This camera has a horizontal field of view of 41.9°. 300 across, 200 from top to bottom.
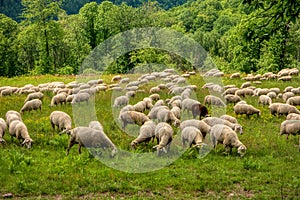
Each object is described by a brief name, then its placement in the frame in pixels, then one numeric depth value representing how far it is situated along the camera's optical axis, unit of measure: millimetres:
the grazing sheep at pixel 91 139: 12383
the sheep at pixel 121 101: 20500
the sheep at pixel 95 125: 14159
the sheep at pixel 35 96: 23242
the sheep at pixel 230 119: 16141
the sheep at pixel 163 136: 12547
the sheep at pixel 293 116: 15602
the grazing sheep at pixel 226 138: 12633
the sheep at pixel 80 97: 21625
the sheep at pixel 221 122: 14828
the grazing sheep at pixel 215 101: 20719
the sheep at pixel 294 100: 20703
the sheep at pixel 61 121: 15139
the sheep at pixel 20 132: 13156
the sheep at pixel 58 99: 21769
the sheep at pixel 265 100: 21391
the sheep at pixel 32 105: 19688
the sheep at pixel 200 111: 17922
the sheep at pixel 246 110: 18547
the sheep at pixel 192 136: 12859
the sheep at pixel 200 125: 13953
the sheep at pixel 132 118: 15703
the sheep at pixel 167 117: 15977
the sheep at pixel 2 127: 13641
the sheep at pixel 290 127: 14023
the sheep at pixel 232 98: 22059
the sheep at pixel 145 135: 13202
